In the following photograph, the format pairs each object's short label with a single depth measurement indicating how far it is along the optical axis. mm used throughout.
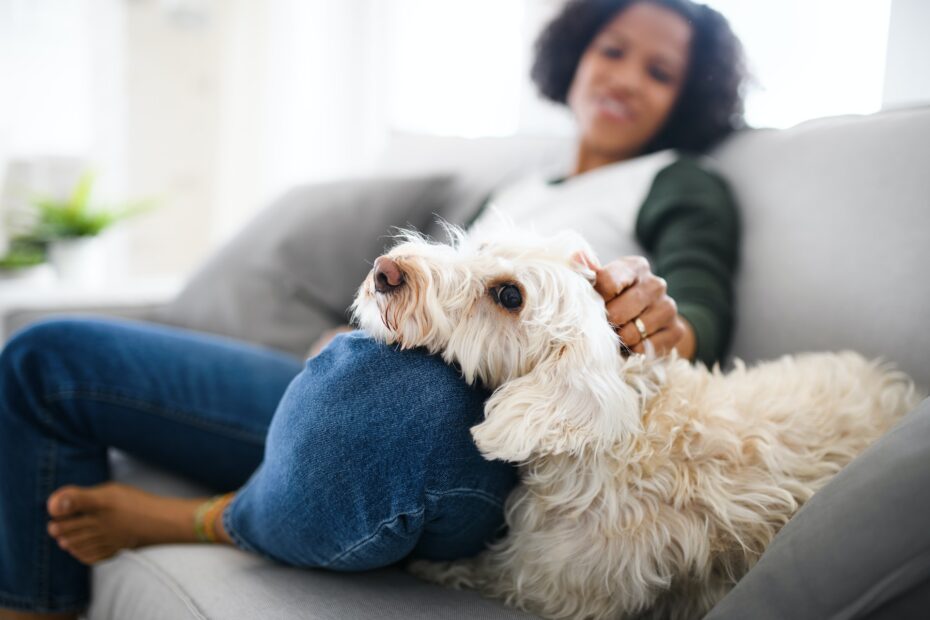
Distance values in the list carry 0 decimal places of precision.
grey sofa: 810
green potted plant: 2551
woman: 742
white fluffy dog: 740
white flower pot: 2549
